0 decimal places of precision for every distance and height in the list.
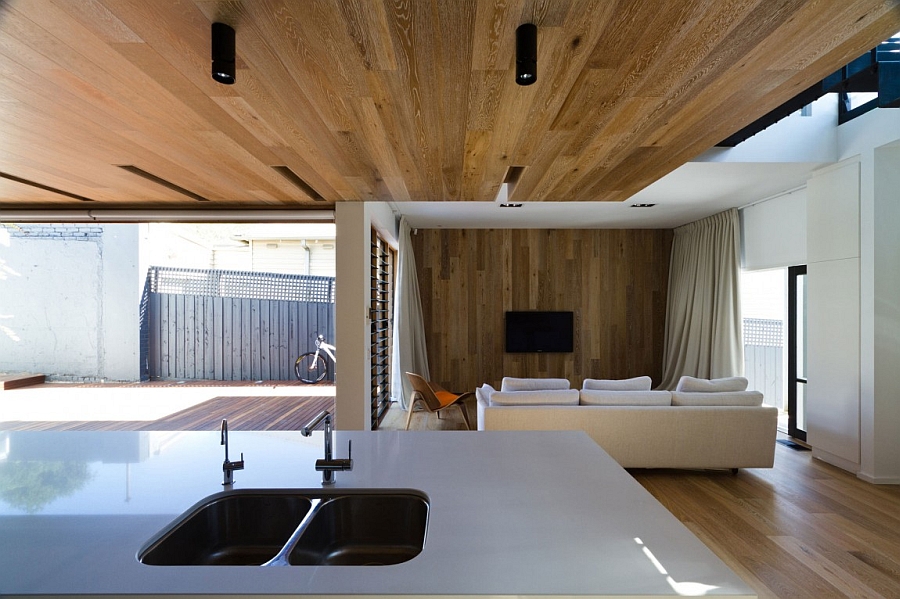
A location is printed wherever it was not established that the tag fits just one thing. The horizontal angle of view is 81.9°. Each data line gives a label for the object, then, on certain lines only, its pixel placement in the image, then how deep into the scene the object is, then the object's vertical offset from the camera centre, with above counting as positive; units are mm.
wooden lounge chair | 5562 -1051
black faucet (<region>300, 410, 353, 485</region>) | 1515 -488
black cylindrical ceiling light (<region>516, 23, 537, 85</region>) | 1157 +554
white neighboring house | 11609 +1213
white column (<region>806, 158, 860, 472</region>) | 4281 -97
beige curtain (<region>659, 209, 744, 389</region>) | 6539 -5
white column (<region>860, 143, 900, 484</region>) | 4059 -158
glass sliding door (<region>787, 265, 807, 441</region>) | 5449 -545
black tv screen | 8070 -498
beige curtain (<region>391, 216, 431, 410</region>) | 7035 -395
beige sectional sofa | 4199 -1008
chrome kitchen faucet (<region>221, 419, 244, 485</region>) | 1474 -484
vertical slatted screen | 5641 -254
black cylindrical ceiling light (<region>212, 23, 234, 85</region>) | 1172 +562
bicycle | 8711 -1104
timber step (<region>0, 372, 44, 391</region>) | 7742 -1281
